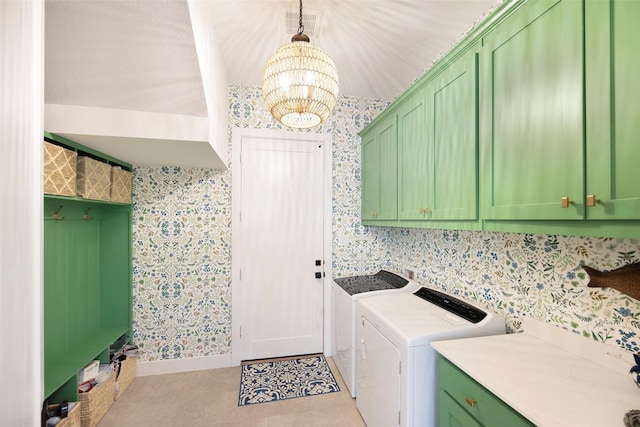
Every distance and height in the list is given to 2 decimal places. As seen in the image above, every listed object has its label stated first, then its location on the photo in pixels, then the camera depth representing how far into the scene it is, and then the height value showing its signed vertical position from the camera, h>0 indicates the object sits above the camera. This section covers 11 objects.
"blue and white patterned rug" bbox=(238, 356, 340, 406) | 2.21 -1.47
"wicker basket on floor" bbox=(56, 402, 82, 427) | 1.63 -1.27
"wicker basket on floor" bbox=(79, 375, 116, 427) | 1.83 -1.34
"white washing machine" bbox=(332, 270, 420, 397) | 2.16 -0.77
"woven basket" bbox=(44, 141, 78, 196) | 1.54 +0.25
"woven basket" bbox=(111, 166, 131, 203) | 2.17 +0.23
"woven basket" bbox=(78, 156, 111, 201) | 1.85 +0.24
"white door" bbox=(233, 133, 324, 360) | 2.70 -0.35
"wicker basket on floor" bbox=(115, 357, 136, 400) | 2.20 -1.37
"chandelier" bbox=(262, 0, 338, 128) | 1.24 +0.61
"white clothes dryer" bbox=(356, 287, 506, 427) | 1.36 -0.75
